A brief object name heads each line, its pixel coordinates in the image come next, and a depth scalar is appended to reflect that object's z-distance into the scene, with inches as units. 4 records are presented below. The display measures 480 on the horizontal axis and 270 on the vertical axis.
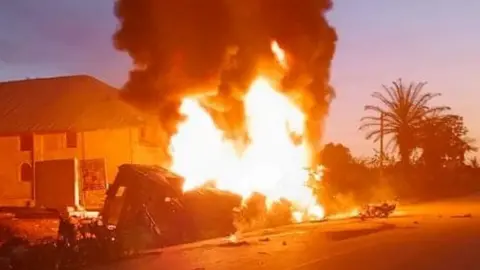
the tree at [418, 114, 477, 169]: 2410.2
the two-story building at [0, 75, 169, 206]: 1662.2
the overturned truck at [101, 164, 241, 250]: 946.1
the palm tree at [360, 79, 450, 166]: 2388.0
